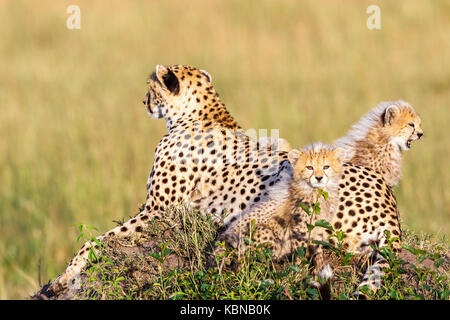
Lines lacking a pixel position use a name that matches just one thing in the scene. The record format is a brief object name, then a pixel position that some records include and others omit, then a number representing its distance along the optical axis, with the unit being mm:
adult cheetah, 8453
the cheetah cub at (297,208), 7227
